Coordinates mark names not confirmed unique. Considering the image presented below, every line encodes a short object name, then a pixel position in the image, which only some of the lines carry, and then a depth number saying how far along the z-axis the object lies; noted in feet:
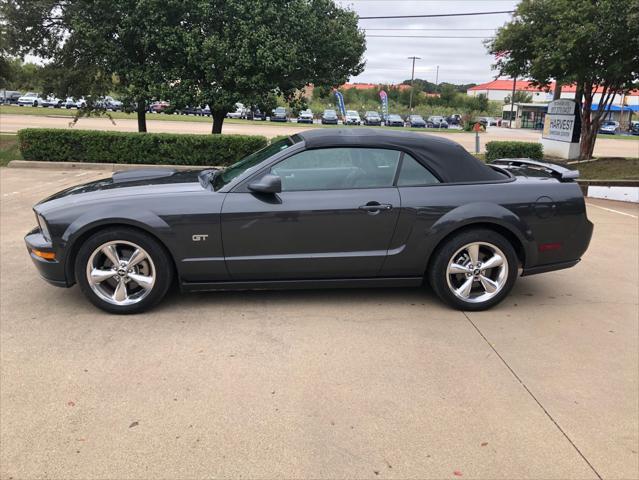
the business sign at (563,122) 52.19
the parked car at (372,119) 168.25
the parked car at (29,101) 179.83
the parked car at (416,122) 179.52
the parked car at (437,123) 189.47
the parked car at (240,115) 165.17
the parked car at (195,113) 176.07
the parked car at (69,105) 170.13
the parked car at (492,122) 245.86
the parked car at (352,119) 163.70
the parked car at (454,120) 207.92
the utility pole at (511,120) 231.26
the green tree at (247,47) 42.34
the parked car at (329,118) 160.55
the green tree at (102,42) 41.55
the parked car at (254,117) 167.36
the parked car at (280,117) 165.07
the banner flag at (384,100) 165.88
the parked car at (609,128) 191.42
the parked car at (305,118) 171.12
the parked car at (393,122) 172.36
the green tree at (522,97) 299.99
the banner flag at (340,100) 144.48
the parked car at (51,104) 172.92
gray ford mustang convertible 13.58
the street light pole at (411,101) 246.10
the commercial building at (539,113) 226.99
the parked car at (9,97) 189.28
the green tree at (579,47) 41.24
